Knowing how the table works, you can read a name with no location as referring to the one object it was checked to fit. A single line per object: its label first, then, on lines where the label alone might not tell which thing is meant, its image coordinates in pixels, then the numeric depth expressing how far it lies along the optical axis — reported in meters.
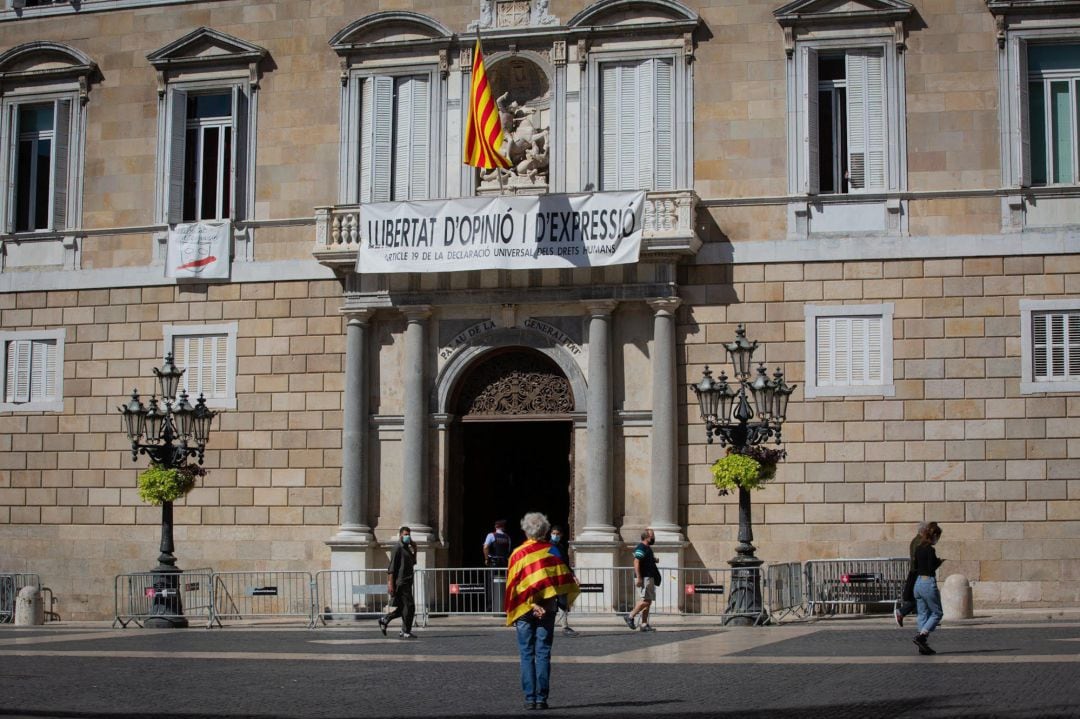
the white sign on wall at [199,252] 31.17
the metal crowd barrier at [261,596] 29.78
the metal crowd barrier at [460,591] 27.55
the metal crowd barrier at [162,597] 26.94
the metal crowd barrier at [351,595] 27.98
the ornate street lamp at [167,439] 26.77
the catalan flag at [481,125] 29.20
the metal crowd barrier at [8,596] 30.05
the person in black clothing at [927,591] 18.83
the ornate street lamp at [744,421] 24.62
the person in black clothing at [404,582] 23.67
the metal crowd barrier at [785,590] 26.66
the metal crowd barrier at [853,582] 27.03
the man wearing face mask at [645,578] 24.48
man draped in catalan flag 14.12
